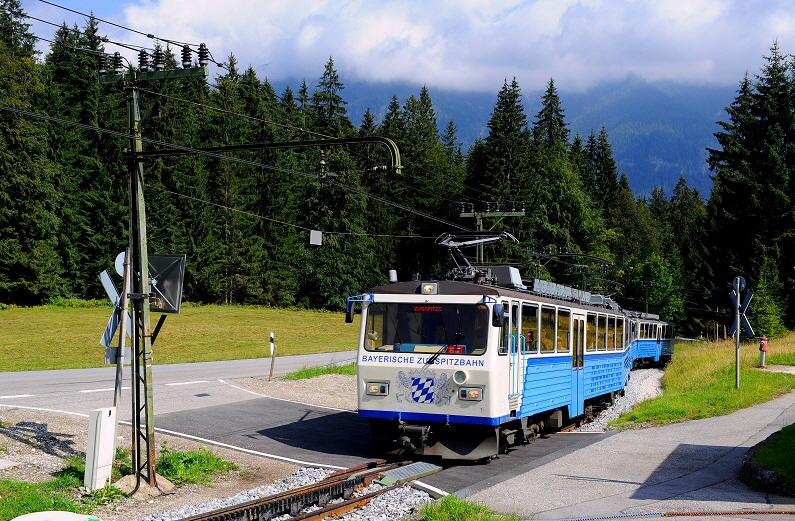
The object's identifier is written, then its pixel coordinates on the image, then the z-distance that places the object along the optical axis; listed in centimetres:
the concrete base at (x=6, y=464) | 1116
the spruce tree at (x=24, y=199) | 5116
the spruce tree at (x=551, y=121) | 9044
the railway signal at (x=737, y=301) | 1955
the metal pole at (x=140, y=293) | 1099
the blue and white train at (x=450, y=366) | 1277
